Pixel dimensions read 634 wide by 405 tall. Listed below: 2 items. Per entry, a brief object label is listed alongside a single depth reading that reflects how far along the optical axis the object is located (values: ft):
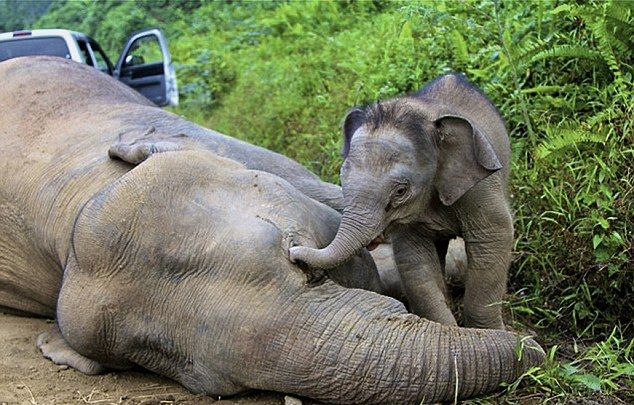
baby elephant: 12.21
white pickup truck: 29.17
